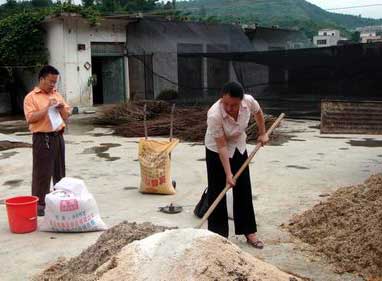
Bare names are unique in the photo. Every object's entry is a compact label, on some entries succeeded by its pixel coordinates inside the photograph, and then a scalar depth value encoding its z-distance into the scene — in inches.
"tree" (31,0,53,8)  1254.3
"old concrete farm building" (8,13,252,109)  726.5
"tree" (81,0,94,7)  1090.7
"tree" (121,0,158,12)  1208.2
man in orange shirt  209.9
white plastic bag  192.1
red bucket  195.3
